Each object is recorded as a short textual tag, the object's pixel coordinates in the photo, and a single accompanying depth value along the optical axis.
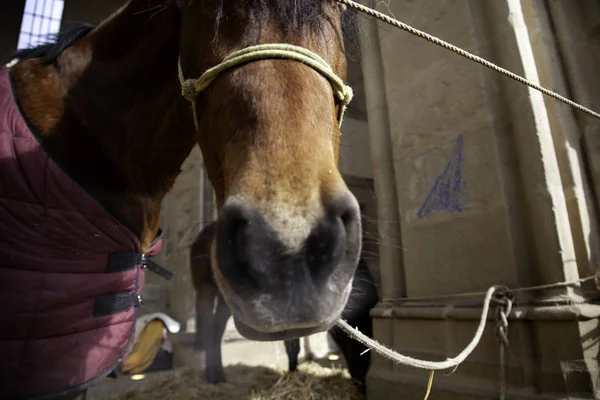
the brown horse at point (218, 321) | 2.32
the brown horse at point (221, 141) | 0.58
